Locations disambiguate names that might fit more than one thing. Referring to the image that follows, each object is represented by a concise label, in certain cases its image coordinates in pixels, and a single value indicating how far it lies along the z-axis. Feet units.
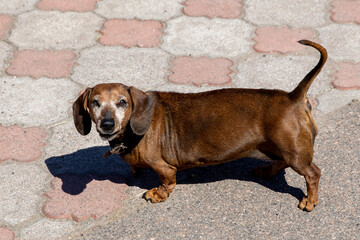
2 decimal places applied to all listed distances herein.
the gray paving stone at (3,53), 18.35
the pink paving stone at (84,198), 13.65
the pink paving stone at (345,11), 20.35
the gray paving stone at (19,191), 13.62
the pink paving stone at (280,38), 19.04
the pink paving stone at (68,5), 20.92
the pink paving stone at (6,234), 13.05
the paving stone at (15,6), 20.81
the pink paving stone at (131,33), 19.45
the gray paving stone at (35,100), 16.46
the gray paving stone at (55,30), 19.45
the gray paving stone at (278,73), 17.53
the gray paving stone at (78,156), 14.93
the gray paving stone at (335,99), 16.60
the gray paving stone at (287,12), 20.26
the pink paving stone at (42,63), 18.12
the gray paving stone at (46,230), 13.10
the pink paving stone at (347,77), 17.29
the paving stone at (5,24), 19.76
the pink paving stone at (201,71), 17.74
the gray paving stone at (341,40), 18.65
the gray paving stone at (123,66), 17.92
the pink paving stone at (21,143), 15.21
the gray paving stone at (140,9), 20.65
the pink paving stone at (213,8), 20.75
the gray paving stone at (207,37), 19.10
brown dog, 12.58
